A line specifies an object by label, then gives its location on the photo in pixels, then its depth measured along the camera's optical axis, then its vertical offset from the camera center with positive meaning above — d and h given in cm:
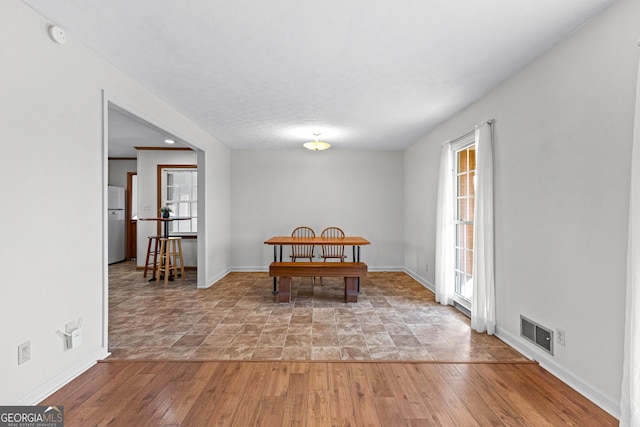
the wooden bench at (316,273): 414 -79
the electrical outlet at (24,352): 181 -83
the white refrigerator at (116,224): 698 -22
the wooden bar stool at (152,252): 543 -73
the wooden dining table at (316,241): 458 -41
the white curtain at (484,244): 302 -29
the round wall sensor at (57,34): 201 +121
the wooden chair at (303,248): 561 -64
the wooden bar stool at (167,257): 524 -76
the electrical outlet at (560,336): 221 -89
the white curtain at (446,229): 405 -19
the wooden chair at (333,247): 578 -63
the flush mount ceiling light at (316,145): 472 +109
